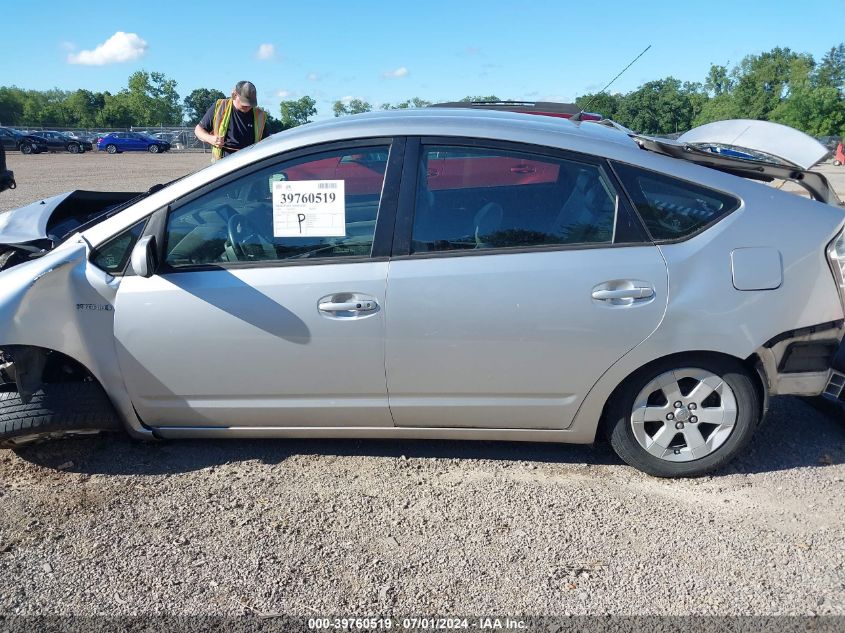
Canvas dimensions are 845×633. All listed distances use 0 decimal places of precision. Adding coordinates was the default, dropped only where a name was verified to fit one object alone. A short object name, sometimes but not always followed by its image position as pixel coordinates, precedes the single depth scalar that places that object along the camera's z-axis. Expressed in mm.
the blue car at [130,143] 45750
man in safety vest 6262
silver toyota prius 3057
